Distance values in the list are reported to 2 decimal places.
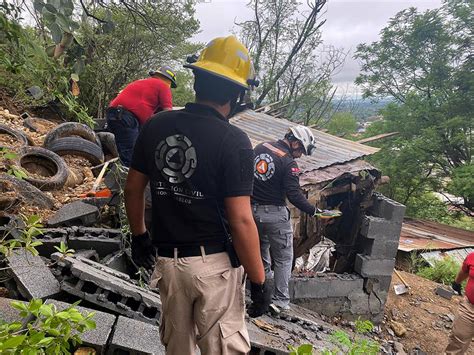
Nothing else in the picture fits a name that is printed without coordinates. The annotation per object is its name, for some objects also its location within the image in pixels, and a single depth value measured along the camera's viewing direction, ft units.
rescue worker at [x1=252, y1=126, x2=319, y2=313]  13.82
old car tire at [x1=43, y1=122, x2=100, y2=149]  21.13
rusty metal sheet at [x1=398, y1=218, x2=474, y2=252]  38.34
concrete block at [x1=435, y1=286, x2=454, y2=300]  25.27
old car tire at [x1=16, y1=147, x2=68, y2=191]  17.69
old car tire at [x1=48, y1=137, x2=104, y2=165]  20.75
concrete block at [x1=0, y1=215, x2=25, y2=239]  10.57
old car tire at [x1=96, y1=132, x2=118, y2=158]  25.64
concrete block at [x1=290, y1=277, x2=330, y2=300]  17.21
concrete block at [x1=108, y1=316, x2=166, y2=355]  7.84
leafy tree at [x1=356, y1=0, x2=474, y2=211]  51.37
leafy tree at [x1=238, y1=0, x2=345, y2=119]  56.03
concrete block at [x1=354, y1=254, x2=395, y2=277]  18.62
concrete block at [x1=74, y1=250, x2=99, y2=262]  11.76
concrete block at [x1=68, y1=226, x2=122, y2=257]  12.21
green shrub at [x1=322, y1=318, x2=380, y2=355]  8.84
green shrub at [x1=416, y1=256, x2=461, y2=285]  29.94
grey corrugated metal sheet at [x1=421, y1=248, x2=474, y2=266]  35.53
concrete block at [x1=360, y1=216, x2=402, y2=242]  18.38
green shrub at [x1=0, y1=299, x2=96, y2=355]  4.50
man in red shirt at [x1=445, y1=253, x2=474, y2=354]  15.42
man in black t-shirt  5.70
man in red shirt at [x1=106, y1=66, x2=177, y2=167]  15.94
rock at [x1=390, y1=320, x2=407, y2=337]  19.39
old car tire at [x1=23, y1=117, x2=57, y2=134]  26.05
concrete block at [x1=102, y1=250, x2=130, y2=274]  12.28
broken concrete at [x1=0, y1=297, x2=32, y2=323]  7.36
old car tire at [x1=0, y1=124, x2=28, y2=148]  19.89
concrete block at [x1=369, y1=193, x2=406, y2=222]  18.19
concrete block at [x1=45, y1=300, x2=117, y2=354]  7.70
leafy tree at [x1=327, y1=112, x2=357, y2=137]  88.11
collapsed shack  17.48
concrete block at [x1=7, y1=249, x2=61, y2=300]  8.84
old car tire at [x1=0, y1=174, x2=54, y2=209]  14.01
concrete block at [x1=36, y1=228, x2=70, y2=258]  11.27
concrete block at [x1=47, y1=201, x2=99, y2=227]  13.44
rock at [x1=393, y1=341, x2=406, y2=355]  17.14
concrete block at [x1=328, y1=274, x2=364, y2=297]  18.15
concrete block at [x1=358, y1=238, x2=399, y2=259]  18.61
